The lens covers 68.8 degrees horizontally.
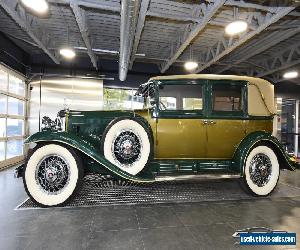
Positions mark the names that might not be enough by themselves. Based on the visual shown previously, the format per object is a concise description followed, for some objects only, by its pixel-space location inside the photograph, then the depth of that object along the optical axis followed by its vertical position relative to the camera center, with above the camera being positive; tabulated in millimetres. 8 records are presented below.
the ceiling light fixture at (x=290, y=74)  8681 +2061
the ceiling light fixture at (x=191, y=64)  7544 +2086
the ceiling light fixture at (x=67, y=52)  6361 +2076
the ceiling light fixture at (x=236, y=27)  4746 +2193
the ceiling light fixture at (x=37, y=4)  3881 +2122
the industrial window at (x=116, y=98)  9203 +1104
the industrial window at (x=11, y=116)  6172 +181
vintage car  3459 -139
